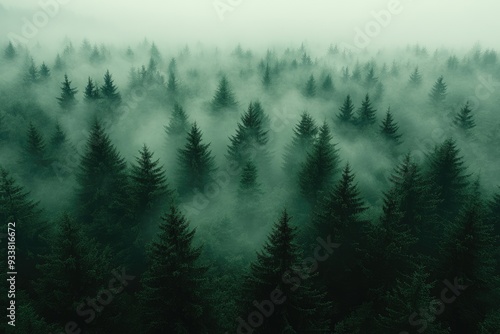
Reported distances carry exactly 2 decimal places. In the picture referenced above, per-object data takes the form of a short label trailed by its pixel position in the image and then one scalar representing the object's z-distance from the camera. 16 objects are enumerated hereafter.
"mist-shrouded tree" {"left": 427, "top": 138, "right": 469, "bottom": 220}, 29.67
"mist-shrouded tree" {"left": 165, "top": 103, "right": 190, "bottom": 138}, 43.44
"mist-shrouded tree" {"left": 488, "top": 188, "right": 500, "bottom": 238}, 27.55
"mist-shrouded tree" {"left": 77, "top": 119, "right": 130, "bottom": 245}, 28.09
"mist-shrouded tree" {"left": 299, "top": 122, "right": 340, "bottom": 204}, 30.58
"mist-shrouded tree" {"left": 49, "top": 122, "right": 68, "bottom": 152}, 39.69
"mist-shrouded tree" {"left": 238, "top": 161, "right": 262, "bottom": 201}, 31.08
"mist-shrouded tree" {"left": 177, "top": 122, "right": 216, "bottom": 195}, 32.25
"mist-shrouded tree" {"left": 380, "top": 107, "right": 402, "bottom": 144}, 42.54
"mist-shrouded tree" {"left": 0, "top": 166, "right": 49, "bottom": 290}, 23.83
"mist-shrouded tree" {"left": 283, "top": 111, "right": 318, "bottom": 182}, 38.34
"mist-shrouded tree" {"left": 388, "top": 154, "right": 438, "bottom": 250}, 25.94
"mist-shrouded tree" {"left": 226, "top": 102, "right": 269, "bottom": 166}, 38.78
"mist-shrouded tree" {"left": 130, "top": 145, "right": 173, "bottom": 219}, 26.00
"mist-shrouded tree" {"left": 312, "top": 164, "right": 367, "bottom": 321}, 23.69
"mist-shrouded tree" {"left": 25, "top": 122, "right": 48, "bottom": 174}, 34.75
